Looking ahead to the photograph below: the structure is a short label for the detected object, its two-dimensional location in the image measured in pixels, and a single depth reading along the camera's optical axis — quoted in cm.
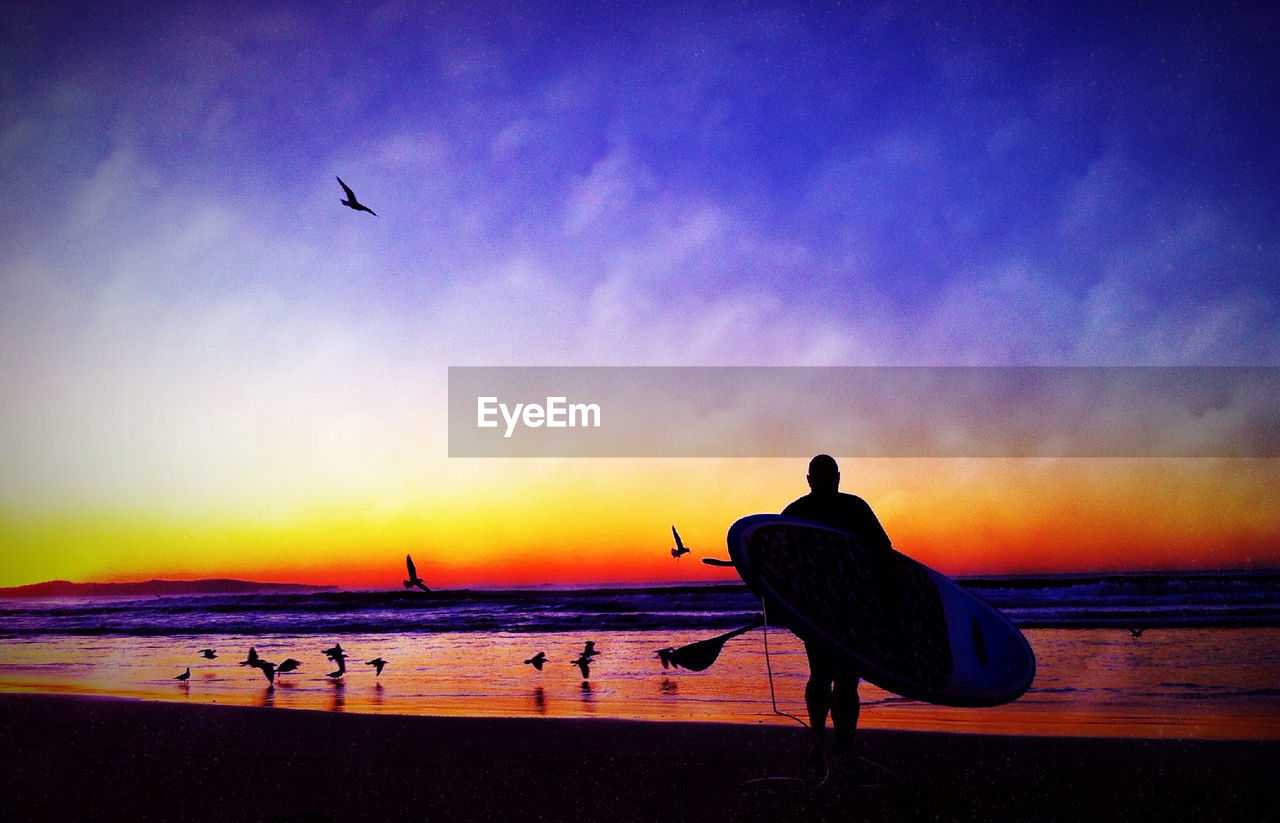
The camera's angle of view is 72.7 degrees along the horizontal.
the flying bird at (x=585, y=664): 1195
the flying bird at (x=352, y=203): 1094
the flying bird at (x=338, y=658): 1261
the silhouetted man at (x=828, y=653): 510
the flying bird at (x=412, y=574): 1587
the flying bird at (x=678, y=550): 1410
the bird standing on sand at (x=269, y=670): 1204
